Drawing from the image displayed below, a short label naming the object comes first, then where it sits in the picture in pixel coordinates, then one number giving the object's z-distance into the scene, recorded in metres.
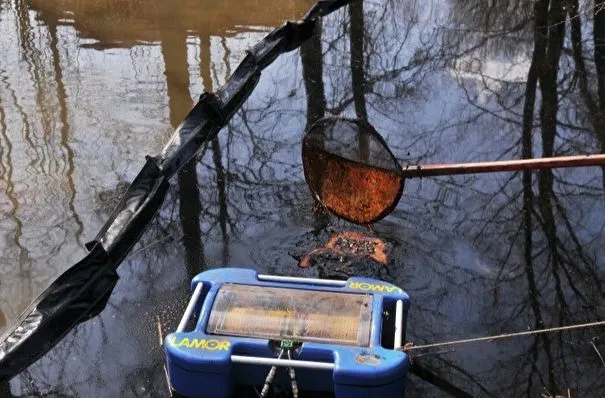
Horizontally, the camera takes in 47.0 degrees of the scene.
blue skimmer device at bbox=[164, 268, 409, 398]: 3.43
